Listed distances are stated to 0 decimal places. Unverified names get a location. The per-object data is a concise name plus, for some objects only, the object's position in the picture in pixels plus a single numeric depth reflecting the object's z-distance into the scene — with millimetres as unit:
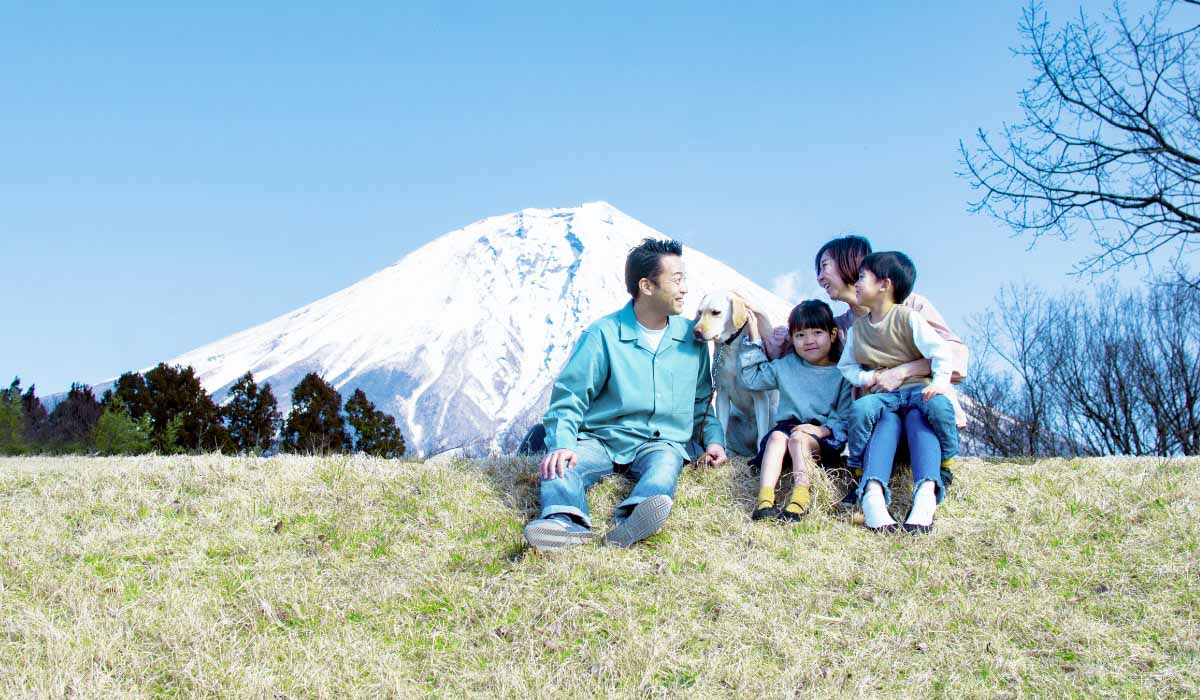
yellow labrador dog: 6305
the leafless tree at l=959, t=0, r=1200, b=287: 11750
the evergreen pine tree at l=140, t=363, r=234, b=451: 23844
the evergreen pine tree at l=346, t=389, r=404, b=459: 24717
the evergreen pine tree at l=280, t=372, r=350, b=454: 25141
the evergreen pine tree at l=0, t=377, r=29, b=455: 16469
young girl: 6000
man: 5867
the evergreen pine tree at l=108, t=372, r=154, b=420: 24031
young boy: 5656
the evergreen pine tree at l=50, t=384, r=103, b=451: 21688
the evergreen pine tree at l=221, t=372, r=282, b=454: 24812
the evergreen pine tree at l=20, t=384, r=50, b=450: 21362
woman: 5789
